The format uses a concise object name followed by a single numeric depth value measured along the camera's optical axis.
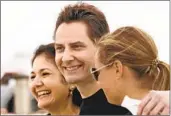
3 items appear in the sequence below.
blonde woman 3.42
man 4.31
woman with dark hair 5.09
